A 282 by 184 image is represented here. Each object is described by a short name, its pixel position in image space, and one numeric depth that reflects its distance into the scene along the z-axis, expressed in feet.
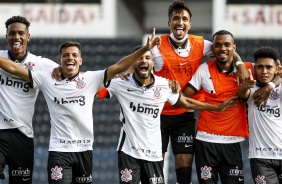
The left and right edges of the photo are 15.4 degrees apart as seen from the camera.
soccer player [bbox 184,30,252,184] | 37.76
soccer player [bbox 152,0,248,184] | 38.69
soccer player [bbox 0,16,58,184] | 37.36
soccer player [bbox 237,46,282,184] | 37.32
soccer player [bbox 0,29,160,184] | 36.03
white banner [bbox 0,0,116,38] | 83.60
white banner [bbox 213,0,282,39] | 82.13
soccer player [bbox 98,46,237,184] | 36.19
